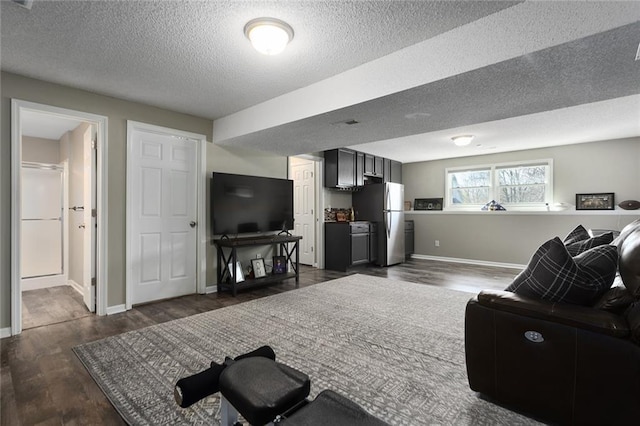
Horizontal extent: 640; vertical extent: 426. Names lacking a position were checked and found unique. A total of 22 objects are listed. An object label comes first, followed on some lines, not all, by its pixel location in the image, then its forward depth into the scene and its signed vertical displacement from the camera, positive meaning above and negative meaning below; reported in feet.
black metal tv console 13.11 -2.35
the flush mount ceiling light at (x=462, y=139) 16.05 +3.94
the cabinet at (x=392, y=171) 23.27 +3.30
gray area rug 5.48 -3.55
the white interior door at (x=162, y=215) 11.82 -0.19
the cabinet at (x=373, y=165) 21.34 +3.40
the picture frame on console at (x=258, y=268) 14.64 -2.77
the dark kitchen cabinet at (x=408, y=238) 23.30 -2.02
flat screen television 13.57 +0.35
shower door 14.61 -0.54
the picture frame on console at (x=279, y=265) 15.44 -2.75
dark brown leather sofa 4.33 -2.25
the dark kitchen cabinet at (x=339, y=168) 18.81 +2.76
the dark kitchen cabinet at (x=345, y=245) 18.54 -2.08
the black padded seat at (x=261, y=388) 2.74 -1.72
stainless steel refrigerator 20.39 -0.13
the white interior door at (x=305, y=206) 19.86 +0.36
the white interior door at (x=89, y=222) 11.12 -0.49
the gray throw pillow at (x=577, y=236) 8.92 -0.67
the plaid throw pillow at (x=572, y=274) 4.94 -1.01
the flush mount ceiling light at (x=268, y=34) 6.67 +4.03
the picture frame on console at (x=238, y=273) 13.66 -2.87
